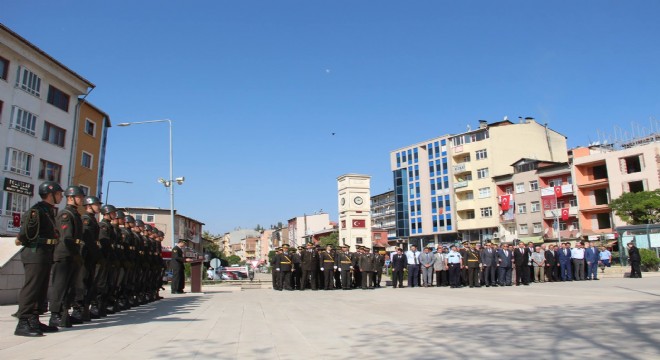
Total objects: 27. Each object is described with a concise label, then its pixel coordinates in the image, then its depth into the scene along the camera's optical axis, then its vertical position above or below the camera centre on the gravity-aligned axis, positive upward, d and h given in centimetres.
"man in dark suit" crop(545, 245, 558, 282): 2186 +9
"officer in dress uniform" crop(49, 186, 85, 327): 732 +20
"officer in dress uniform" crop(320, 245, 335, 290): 2038 +10
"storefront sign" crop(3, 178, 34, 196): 3128 +557
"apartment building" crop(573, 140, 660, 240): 4794 +860
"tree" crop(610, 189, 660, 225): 4288 +499
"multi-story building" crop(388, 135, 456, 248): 7394 +1174
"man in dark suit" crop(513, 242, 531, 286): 2028 +14
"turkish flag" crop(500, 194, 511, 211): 6231 +808
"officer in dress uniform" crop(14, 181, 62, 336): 661 +20
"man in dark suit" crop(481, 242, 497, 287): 1981 +19
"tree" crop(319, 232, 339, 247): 8516 +534
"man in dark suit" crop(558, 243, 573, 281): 2203 +17
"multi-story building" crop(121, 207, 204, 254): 7531 +813
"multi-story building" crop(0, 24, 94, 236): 3112 +1043
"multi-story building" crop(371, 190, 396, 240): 9848 +1159
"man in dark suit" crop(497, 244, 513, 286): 1980 +11
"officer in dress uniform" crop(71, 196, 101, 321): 812 +10
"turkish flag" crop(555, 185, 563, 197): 5567 +828
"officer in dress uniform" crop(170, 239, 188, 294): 1723 +13
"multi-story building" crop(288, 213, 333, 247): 12125 +1108
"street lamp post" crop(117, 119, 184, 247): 3016 +538
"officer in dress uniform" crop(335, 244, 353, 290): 2033 +17
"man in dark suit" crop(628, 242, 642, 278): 2139 +20
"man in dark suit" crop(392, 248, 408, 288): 2050 +9
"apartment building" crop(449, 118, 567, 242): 6681 +1484
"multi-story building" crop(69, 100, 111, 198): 3856 +990
